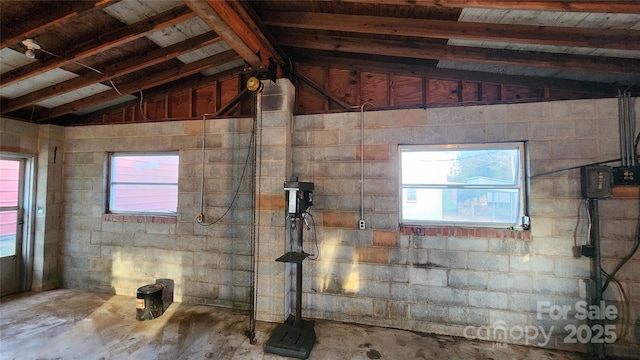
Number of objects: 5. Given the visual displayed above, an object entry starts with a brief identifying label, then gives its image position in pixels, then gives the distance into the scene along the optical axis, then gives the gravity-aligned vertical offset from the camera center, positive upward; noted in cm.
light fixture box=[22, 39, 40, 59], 229 +126
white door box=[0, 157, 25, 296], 357 -44
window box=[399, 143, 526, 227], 275 +8
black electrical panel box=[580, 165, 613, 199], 239 +11
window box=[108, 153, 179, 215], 359 +10
